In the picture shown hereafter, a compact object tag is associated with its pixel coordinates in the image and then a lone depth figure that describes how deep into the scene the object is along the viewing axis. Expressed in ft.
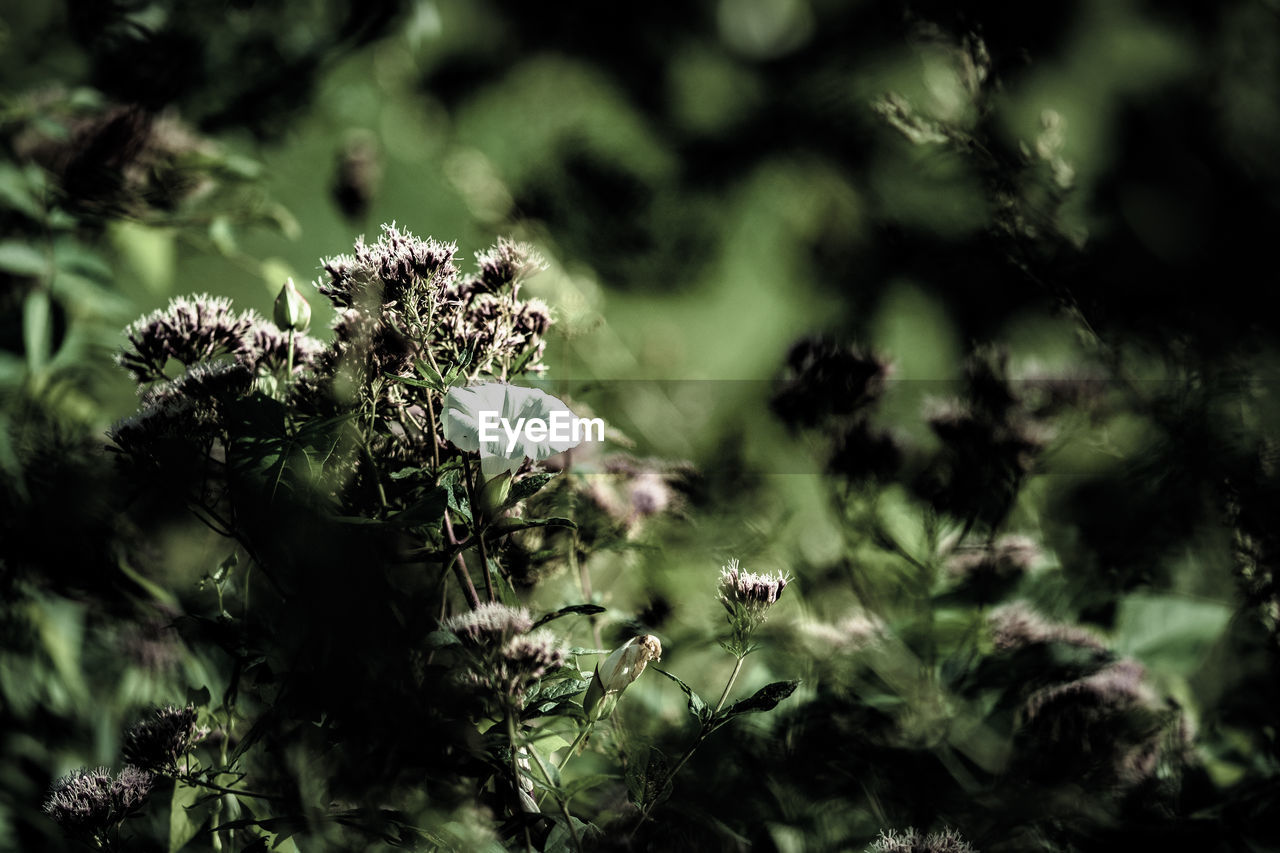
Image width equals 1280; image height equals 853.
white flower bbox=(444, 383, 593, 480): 4.62
